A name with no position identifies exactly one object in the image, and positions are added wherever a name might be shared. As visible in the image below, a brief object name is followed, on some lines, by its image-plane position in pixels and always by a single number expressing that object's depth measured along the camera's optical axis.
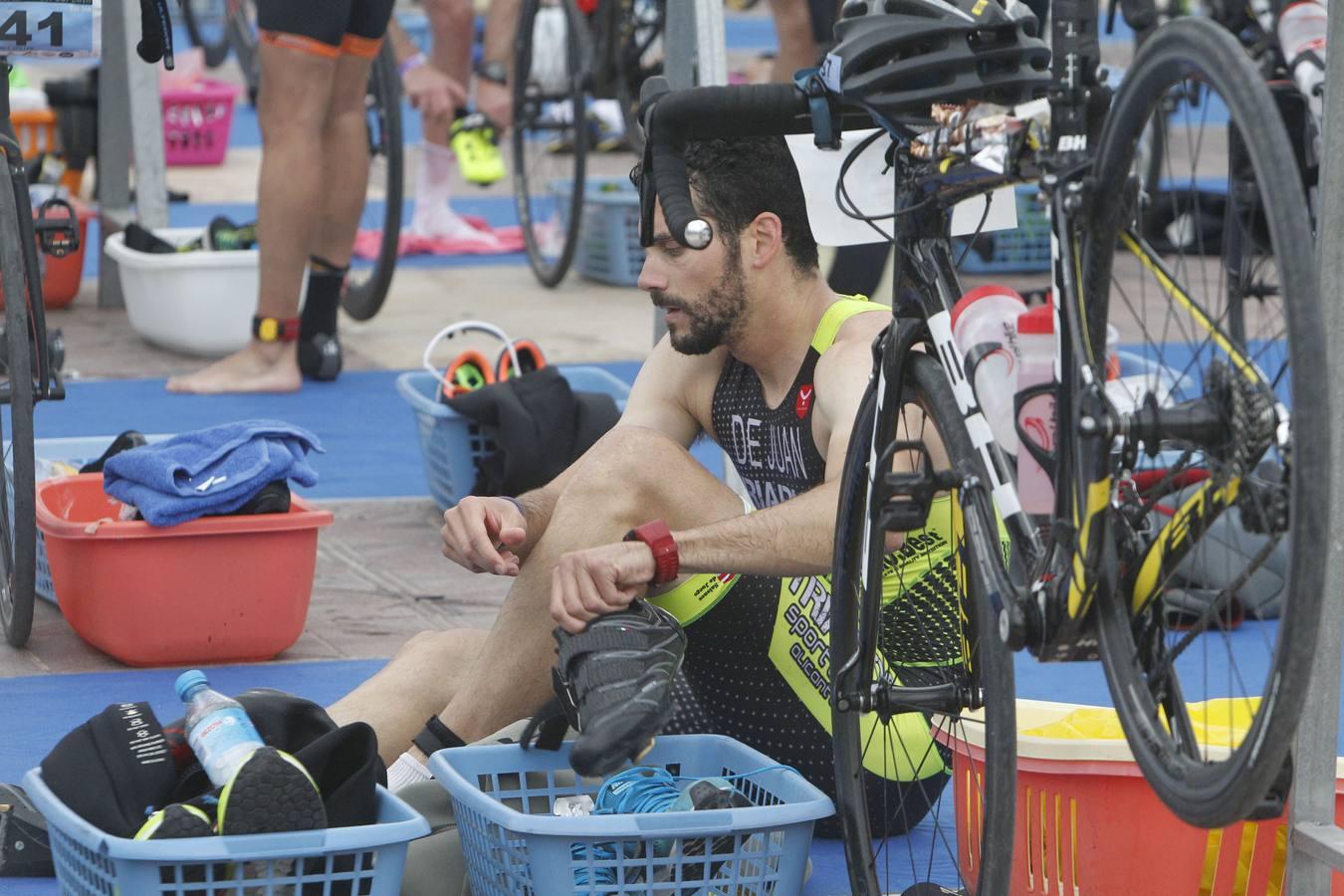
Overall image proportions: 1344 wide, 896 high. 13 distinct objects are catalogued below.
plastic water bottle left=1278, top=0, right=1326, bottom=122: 9.67
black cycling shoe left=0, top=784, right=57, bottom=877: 5.11
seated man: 5.24
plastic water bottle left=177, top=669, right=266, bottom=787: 4.48
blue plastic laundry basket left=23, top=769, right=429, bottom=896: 4.15
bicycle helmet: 3.83
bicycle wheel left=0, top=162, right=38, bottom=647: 6.58
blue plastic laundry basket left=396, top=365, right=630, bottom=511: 8.45
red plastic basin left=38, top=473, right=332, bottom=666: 6.65
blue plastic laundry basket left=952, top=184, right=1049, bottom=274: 14.30
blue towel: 6.56
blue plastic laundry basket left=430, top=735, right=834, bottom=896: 4.33
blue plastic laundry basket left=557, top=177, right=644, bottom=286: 14.05
